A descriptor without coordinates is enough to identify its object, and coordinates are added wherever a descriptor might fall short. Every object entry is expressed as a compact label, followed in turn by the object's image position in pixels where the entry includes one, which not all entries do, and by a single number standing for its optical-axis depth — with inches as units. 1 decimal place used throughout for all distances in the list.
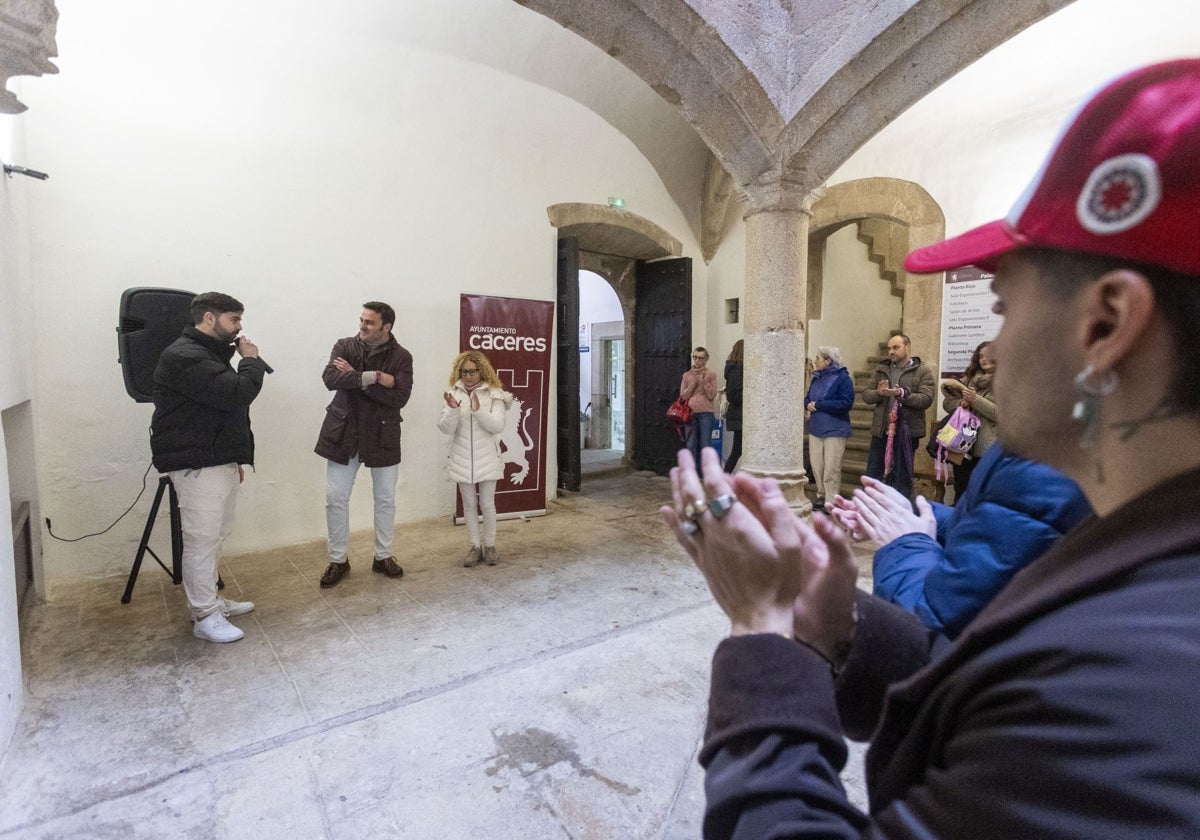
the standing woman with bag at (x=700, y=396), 251.4
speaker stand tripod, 133.7
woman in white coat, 158.4
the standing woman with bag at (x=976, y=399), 156.3
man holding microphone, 114.4
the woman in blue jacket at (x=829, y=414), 201.9
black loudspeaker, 128.2
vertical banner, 206.2
